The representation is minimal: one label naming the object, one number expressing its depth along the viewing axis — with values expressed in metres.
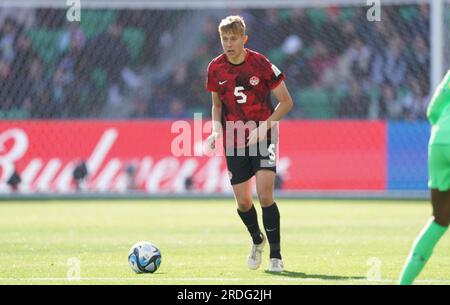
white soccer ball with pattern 19.02
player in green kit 14.16
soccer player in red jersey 19.58
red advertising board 42.75
